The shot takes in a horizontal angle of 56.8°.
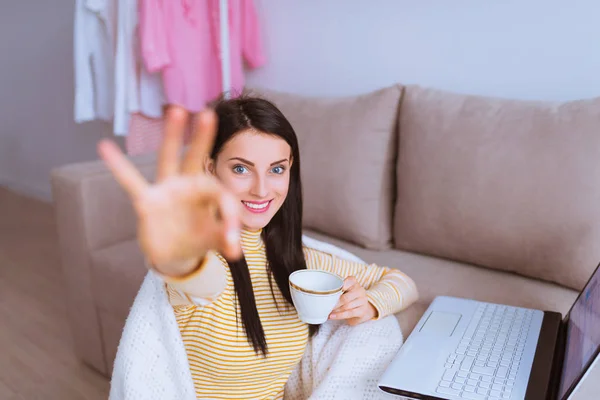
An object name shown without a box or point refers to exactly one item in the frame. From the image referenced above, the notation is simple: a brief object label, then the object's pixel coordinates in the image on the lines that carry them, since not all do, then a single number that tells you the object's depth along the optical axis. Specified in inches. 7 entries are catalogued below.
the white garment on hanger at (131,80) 81.7
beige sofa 47.9
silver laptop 30.4
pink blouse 77.2
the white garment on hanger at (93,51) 86.0
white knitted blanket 34.4
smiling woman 32.1
